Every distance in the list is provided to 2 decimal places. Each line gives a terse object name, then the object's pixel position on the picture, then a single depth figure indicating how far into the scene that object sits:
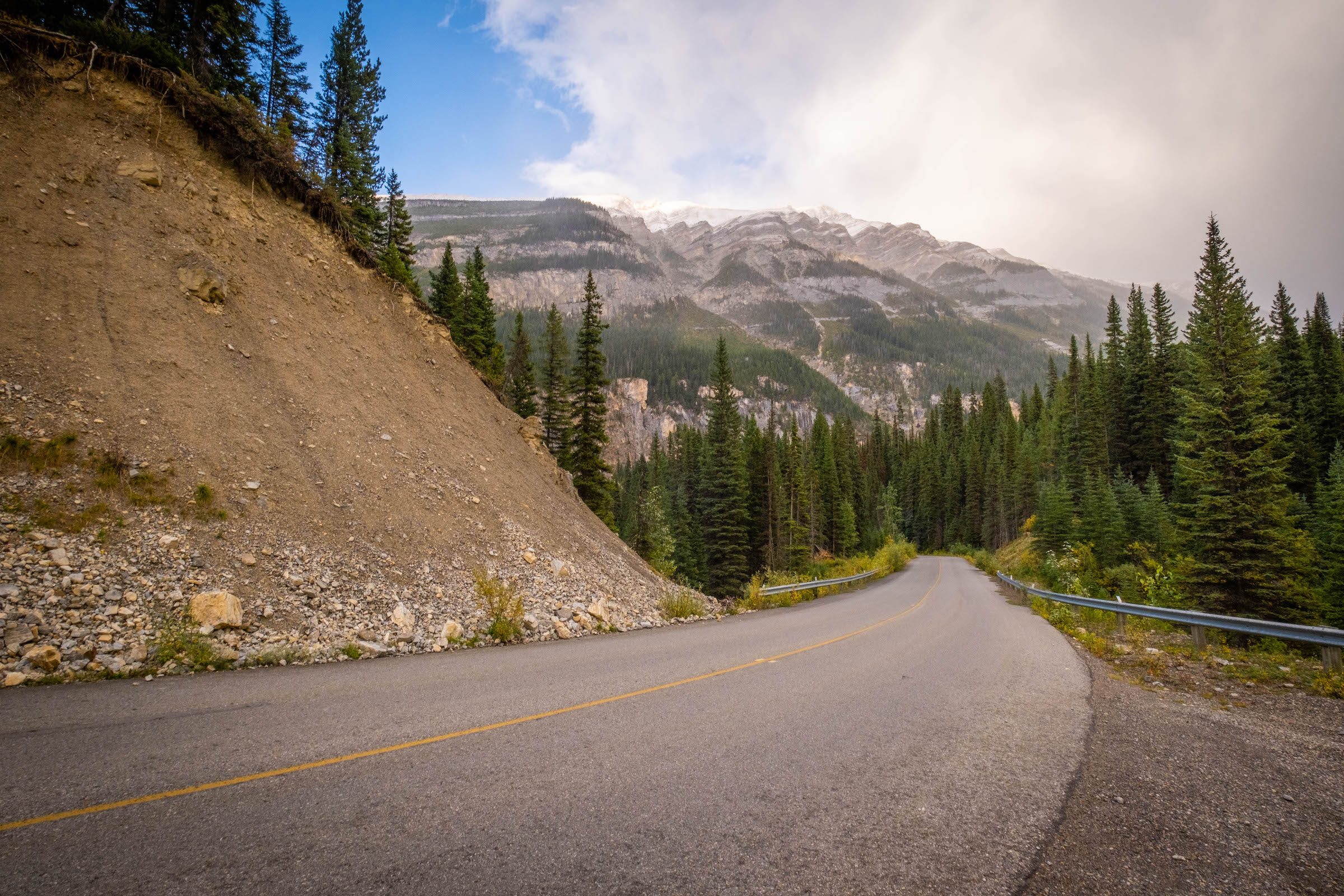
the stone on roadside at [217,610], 7.75
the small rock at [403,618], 9.38
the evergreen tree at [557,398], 30.52
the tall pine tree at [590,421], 29.00
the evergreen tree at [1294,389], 35.00
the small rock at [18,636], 6.34
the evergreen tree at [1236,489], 17.09
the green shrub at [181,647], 7.00
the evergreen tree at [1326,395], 36.53
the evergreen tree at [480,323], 31.95
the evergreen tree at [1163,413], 43.12
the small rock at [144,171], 12.98
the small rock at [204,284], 12.52
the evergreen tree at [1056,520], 40.09
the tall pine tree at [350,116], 24.48
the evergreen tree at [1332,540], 19.31
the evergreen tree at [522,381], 33.56
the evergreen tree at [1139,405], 45.84
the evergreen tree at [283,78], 24.41
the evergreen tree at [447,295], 32.19
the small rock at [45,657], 6.25
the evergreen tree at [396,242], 23.09
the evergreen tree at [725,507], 39.03
